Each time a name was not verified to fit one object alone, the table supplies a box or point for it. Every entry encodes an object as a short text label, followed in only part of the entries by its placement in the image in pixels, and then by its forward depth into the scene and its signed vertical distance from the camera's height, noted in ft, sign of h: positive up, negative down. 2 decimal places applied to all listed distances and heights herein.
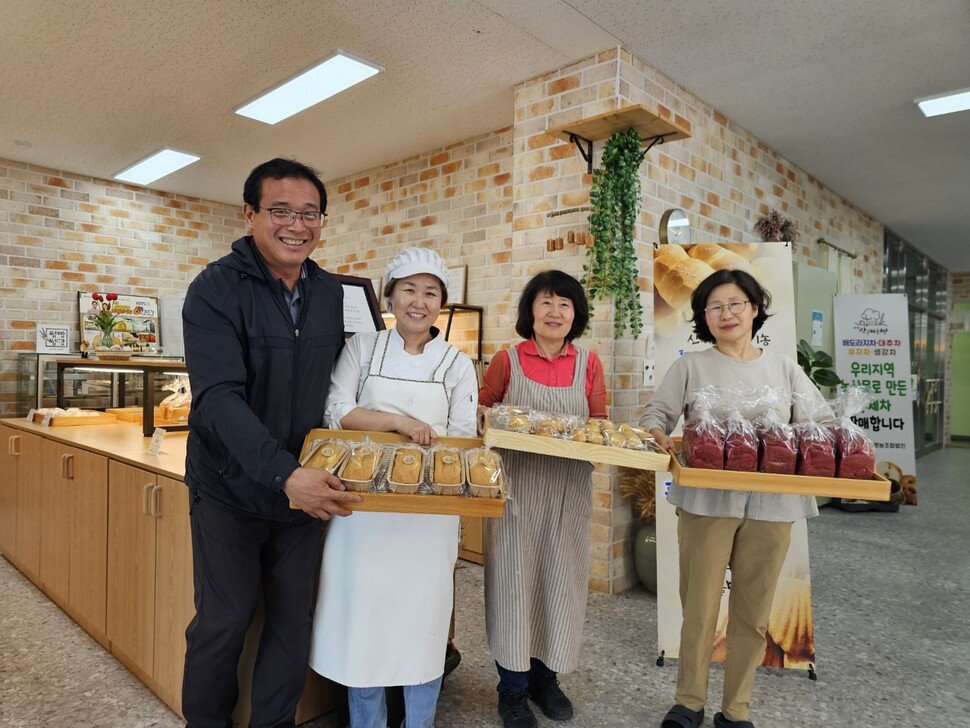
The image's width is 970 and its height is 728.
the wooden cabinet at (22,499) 10.94 -2.23
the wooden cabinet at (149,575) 7.06 -2.37
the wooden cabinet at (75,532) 8.82 -2.33
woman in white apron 5.90 -1.62
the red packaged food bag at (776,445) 5.73 -0.63
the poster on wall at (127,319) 19.22 +1.80
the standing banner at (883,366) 19.21 +0.30
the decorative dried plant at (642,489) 11.37 -2.02
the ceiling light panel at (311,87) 11.94 +5.87
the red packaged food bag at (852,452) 5.63 -0.68
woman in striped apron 6.94 -1.70
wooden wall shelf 10.12 +4.17
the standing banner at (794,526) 8.76 -1.82
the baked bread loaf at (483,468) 5.16 -0.77
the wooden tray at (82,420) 11.49 -0.82
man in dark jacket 5.49 -0.42
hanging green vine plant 10.99 +2.60
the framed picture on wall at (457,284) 15.47 +2.26
